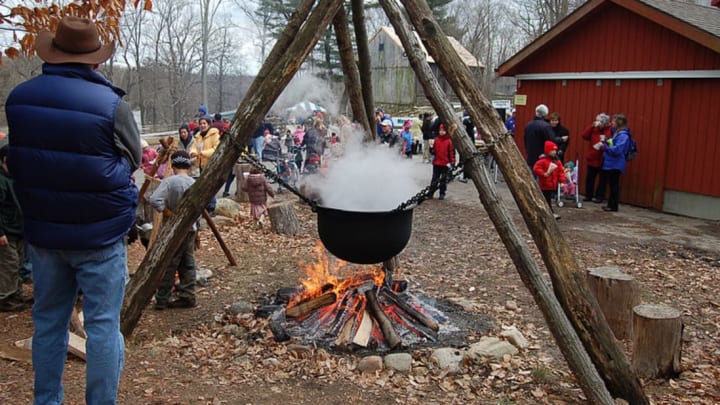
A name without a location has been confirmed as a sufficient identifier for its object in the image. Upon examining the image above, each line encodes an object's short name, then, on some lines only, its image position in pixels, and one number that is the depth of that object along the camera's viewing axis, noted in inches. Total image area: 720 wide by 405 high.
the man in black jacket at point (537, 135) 447.4
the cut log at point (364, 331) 197.7
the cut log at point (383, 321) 198.7
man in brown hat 114.5
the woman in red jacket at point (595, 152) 457.1
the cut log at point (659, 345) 179.2
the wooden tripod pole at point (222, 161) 179.0
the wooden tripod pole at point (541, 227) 158.1
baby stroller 475.2
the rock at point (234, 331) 209.5
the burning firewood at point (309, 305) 219.9
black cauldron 181.5
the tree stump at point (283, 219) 377.4
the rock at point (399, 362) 183.2
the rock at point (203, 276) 272.2
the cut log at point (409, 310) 214.2
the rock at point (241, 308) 232.4
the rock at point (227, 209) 417.2
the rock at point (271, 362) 185.6
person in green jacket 222.8
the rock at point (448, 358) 182.9
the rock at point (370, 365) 182.7
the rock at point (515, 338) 200.1
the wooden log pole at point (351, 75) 235.1
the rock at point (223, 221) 399.2
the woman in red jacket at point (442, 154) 484.9
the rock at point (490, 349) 189.3
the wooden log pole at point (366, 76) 244.7
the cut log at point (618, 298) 216.4
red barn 415.8
